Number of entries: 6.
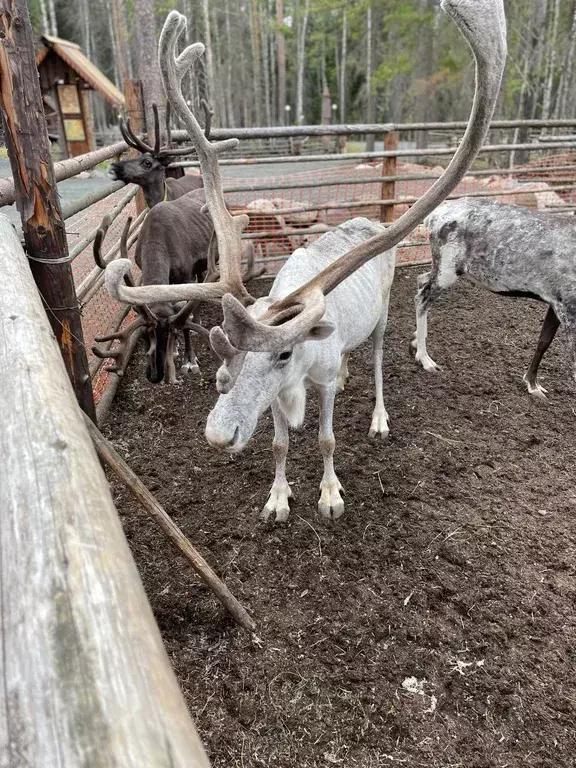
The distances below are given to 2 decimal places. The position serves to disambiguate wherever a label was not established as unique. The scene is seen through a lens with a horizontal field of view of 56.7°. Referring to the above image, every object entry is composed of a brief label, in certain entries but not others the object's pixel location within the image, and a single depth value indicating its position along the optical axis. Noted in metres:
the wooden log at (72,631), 0.51
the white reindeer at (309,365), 2.13
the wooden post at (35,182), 1.88
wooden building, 16.89
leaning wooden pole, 2.00
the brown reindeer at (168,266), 3.62
